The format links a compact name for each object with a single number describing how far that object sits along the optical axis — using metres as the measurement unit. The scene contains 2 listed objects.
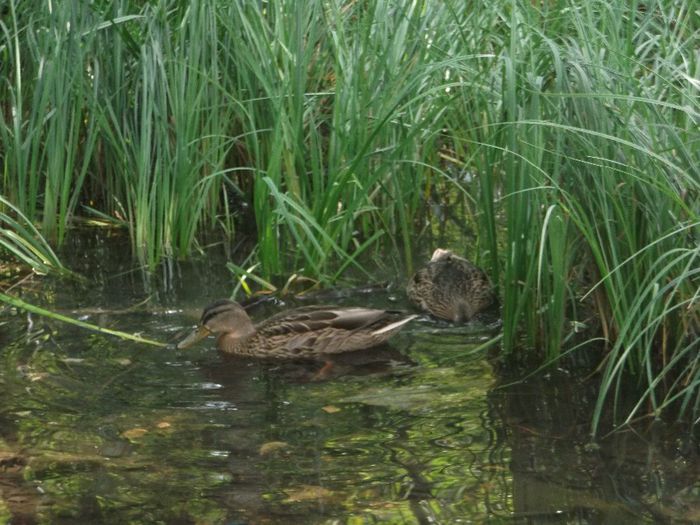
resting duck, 15.05
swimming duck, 14.45
